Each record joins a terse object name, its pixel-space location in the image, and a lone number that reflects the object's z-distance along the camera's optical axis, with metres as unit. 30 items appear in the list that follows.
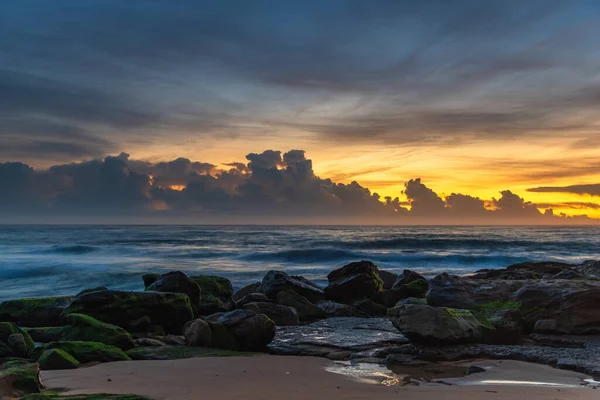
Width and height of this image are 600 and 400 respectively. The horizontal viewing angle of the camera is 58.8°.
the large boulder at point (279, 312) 12.31
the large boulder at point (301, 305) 13.47
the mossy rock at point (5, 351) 8.52
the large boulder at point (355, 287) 15.68
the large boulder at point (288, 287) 15.40
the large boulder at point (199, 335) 9.41
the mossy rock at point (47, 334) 10.49
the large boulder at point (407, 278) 17.20
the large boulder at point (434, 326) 8.47
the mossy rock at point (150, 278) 15.27
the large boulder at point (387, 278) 19.41
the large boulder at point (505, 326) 9.13
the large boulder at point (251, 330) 9.45
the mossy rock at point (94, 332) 9.41
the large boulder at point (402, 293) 15.41
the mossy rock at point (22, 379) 5.82
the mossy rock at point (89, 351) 8.33
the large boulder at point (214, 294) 14.25
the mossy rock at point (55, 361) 7.71
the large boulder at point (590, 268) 17.53
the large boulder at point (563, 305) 9.33
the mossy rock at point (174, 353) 8.64
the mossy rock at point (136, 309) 11.29
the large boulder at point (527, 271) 18.03
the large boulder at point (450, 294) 11.06
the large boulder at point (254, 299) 14.95
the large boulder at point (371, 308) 14.44
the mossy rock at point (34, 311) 13.06
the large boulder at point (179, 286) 13.40
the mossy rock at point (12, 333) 8.89
